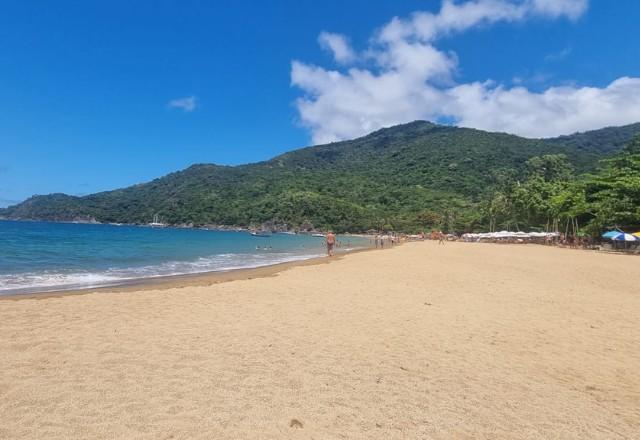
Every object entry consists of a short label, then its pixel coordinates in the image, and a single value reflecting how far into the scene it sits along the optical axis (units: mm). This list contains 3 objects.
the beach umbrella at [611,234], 34781
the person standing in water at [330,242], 30839
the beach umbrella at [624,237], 33244
